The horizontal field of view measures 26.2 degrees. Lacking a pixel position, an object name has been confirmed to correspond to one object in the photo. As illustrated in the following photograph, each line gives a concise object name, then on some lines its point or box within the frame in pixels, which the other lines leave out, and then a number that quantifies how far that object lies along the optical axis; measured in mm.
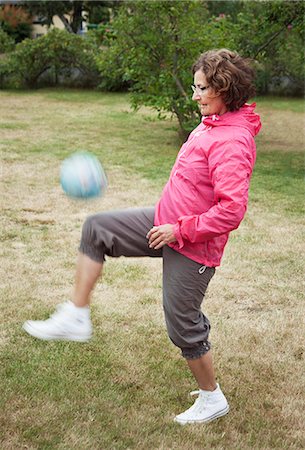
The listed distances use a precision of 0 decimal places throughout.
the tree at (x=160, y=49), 9961
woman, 2654
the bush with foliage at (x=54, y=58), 18641
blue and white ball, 3233
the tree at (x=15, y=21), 29770
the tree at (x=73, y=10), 29562
